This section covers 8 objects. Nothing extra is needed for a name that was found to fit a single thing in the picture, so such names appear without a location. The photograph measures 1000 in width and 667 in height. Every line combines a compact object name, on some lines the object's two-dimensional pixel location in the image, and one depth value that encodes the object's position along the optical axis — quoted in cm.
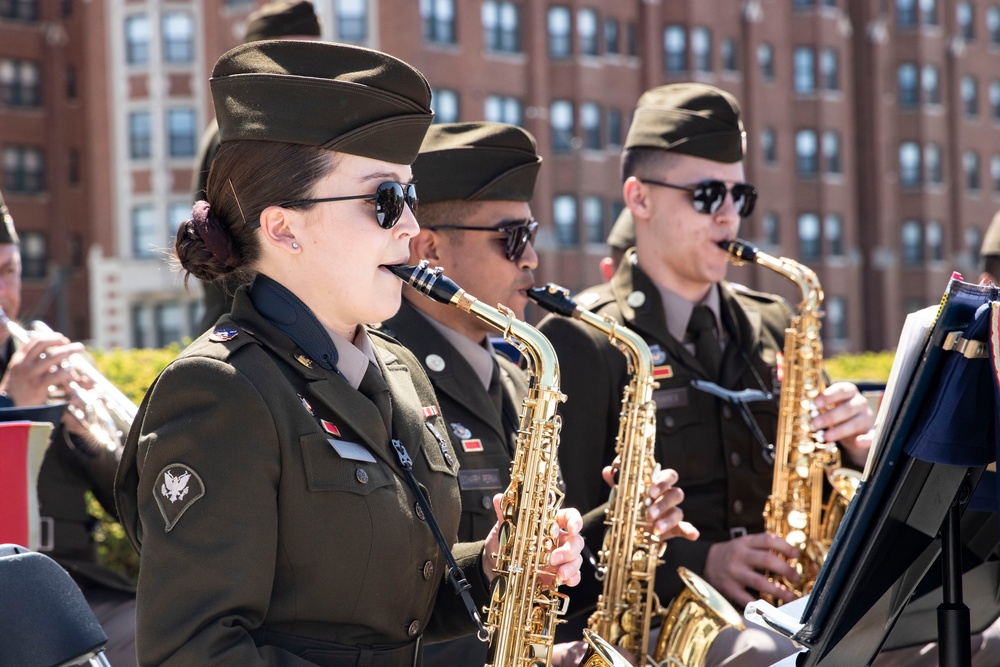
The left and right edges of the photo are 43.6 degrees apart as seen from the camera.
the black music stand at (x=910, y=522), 298
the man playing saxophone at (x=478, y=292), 439
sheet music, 300
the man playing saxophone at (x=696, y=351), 489
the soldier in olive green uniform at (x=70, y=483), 497
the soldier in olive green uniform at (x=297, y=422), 283
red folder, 400
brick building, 4322
